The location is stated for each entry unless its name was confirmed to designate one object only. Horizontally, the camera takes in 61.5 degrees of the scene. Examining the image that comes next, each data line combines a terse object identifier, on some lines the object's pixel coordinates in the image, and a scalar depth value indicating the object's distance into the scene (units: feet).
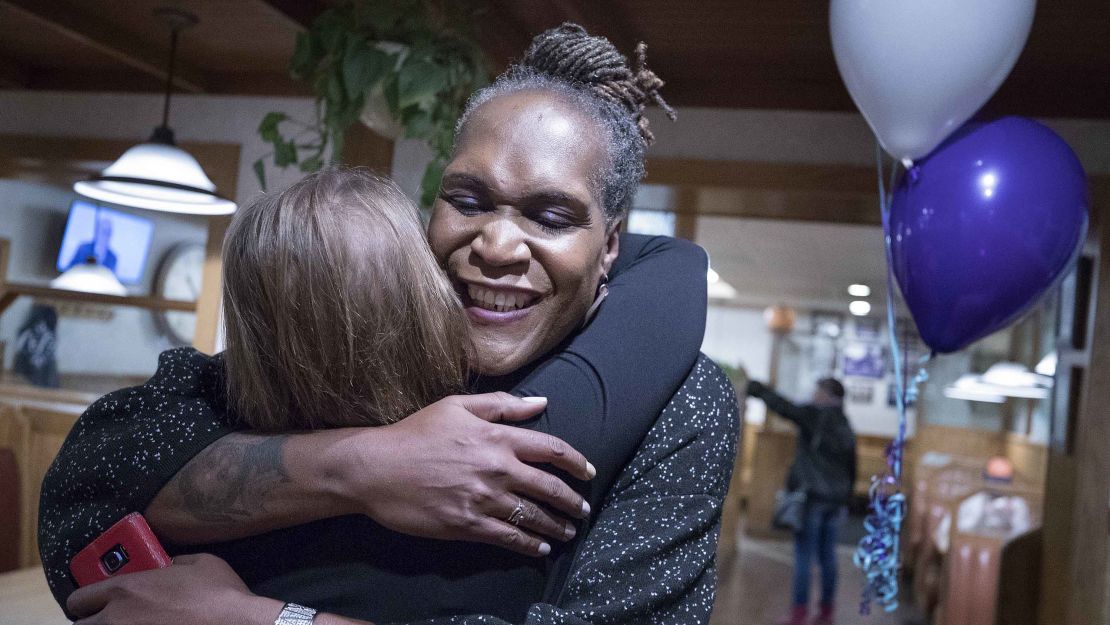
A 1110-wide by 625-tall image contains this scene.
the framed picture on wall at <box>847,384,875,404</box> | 44.16
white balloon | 6.30
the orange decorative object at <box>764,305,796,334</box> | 42.65
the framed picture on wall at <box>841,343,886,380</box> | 44.08
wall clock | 17.65
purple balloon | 6.69
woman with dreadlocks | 2.57
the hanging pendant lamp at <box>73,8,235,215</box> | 8.49
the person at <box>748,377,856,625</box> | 18.34
